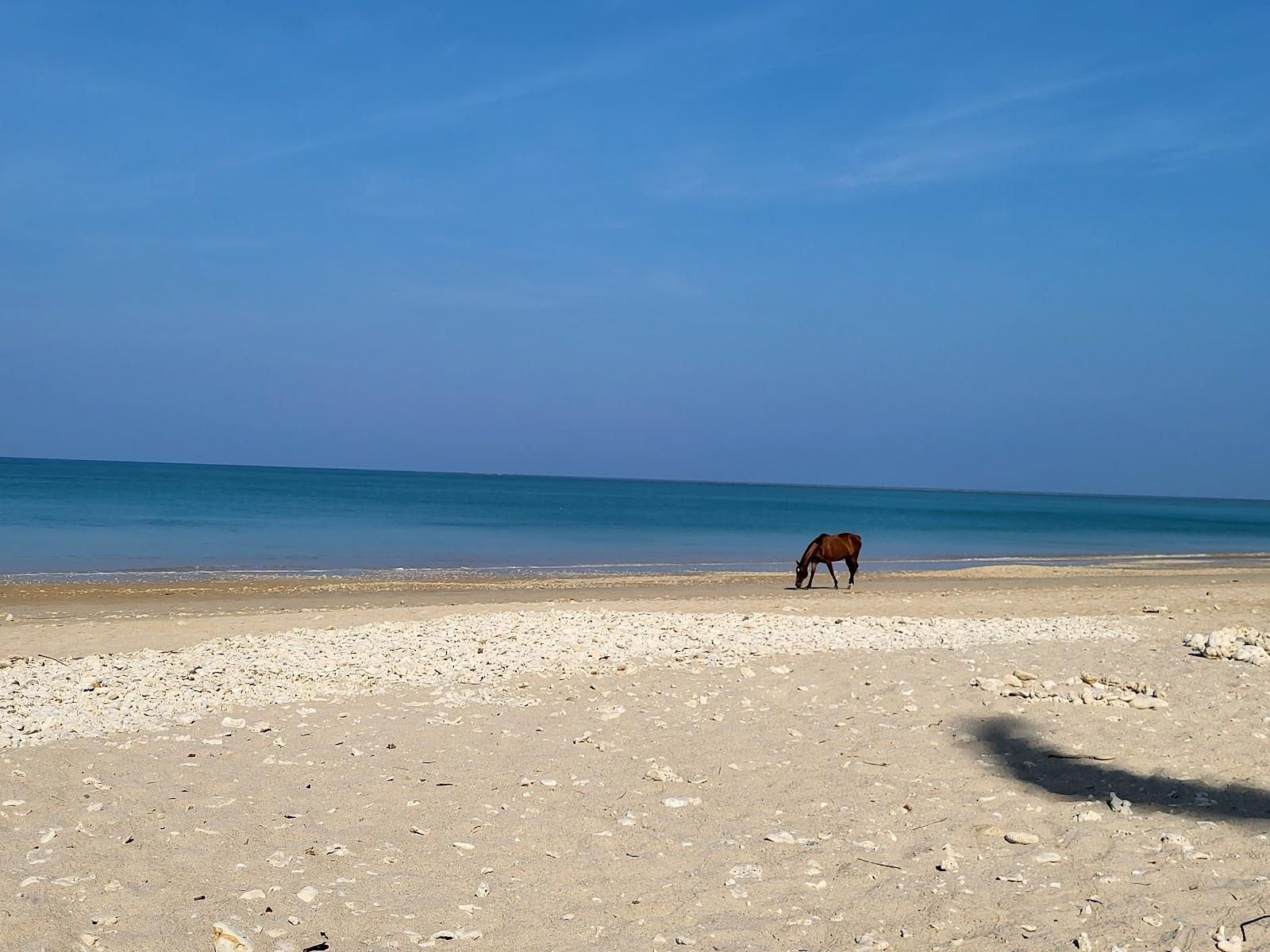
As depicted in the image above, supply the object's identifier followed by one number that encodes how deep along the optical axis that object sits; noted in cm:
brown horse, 2453
